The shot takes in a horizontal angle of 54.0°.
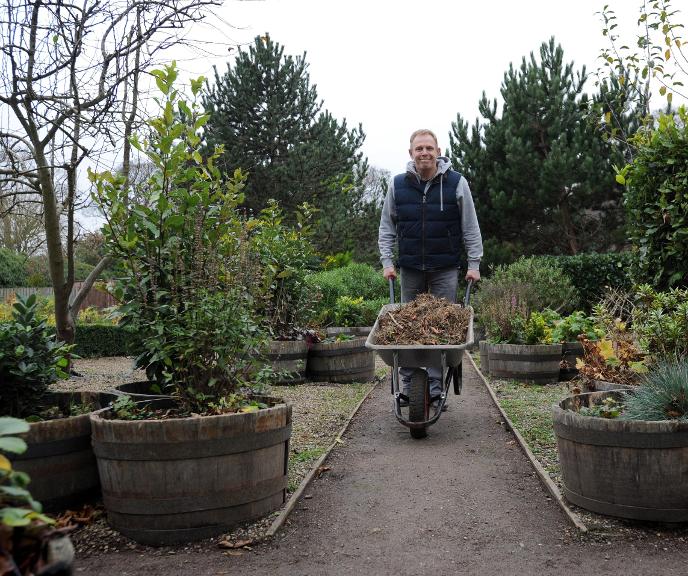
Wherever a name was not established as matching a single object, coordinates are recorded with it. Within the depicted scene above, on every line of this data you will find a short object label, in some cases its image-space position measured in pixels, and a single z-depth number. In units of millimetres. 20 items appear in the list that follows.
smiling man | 5363
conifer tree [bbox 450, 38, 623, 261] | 18375
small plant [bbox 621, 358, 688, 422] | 3027
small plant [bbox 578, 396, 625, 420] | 3221
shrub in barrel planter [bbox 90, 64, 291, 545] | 2826
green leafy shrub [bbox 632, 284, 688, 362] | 3852
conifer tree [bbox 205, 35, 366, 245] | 20312
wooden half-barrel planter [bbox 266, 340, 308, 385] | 7320
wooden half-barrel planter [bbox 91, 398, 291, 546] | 2801
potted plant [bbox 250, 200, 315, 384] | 7414
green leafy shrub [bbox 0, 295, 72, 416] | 3168
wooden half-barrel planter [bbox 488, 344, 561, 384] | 7391
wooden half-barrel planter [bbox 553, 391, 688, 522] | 2803
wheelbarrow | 4578
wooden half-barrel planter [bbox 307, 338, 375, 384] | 7820
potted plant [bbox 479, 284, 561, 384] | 7402
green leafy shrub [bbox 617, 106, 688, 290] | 4637
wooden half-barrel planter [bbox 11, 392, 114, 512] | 2898
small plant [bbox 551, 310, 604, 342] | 7699
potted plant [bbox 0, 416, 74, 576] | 1367
